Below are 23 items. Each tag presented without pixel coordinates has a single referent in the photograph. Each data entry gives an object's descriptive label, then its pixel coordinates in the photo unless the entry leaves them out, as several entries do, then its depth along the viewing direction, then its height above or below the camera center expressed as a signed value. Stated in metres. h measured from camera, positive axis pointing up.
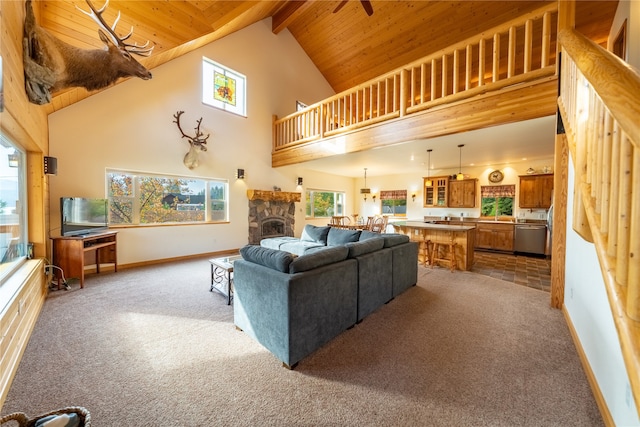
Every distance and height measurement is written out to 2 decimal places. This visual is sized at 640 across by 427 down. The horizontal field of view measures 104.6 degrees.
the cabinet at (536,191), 5.88 +0.40
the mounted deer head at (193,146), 5.19 +1.30
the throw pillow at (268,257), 1.99 -0.44
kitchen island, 4.53 -0.58
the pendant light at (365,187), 7.54 +0.76
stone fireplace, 6.45 -0.20
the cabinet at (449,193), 7.00 +0.43
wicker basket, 1.13 -1.02
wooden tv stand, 3.52 -0.68
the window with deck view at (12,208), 2.28 -0.03
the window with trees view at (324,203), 8.32 +0.12
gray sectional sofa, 1.88 -0.76
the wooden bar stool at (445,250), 4.48 -0.82
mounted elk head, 2.18 +1.41
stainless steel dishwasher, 5.59 -0.72
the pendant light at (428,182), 7.60 +0.78
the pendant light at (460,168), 4.71 +1.14
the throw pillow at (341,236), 4.13 -0.52
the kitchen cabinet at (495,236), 6.01 -0.73
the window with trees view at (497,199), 6.50 +0.21
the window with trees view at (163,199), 4.56 +0.15
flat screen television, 3.65 -0.15
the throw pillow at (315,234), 4.75 -0.55
